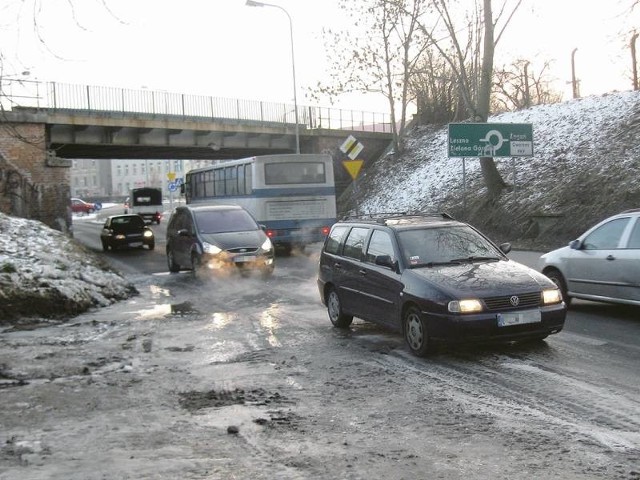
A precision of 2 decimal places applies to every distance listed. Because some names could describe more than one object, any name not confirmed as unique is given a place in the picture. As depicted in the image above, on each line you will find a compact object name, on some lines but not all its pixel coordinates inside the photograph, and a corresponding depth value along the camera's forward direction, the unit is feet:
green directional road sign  69.46
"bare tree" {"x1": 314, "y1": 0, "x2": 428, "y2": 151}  109.60
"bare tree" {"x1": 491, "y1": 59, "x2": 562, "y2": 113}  162.09
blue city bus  71.92
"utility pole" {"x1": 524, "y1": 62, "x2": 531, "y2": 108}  161.02
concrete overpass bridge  87.51
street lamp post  119.38
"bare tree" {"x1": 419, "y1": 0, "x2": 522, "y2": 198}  75.87
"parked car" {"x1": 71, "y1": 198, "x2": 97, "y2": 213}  222.85
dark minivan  49.49
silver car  28.53
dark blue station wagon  22.15
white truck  161.68
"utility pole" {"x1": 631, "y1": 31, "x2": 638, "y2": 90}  108.21
